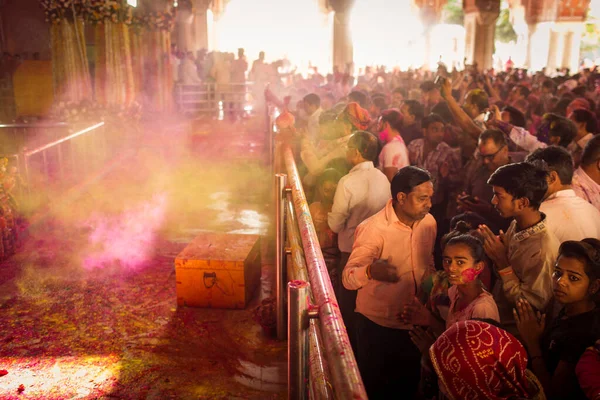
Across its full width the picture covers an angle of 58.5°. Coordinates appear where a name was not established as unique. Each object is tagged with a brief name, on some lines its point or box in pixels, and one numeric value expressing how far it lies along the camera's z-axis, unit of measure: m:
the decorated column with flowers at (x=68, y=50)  10.24
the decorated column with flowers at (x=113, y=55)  11.05
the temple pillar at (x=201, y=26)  25.67
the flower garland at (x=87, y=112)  10.80
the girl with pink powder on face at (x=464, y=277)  2.77
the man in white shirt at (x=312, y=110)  7.99
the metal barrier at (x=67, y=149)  8.64
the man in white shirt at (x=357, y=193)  4.12
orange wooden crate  5.08
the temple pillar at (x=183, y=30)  21.80
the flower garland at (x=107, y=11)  10.48
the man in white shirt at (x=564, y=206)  3.27
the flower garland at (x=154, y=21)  11.98
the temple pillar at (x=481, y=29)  20.48
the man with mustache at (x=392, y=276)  3.20
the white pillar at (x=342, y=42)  21.34
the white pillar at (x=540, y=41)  26.70
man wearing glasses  4.27
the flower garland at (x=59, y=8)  10.11
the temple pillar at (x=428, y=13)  32.53
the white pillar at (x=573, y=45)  26.27
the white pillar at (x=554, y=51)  26.53
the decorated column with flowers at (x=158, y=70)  14.24
